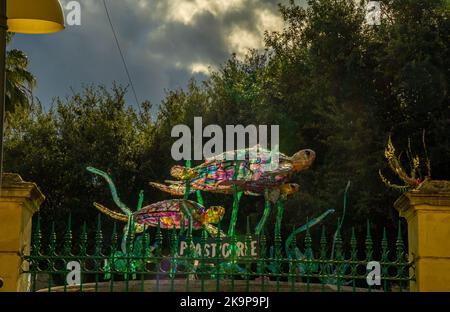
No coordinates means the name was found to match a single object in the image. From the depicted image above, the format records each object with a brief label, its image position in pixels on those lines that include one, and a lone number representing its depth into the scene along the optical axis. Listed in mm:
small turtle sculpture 17891
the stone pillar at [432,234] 8500
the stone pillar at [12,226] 8320
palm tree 21141
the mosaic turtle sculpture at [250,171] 18281
